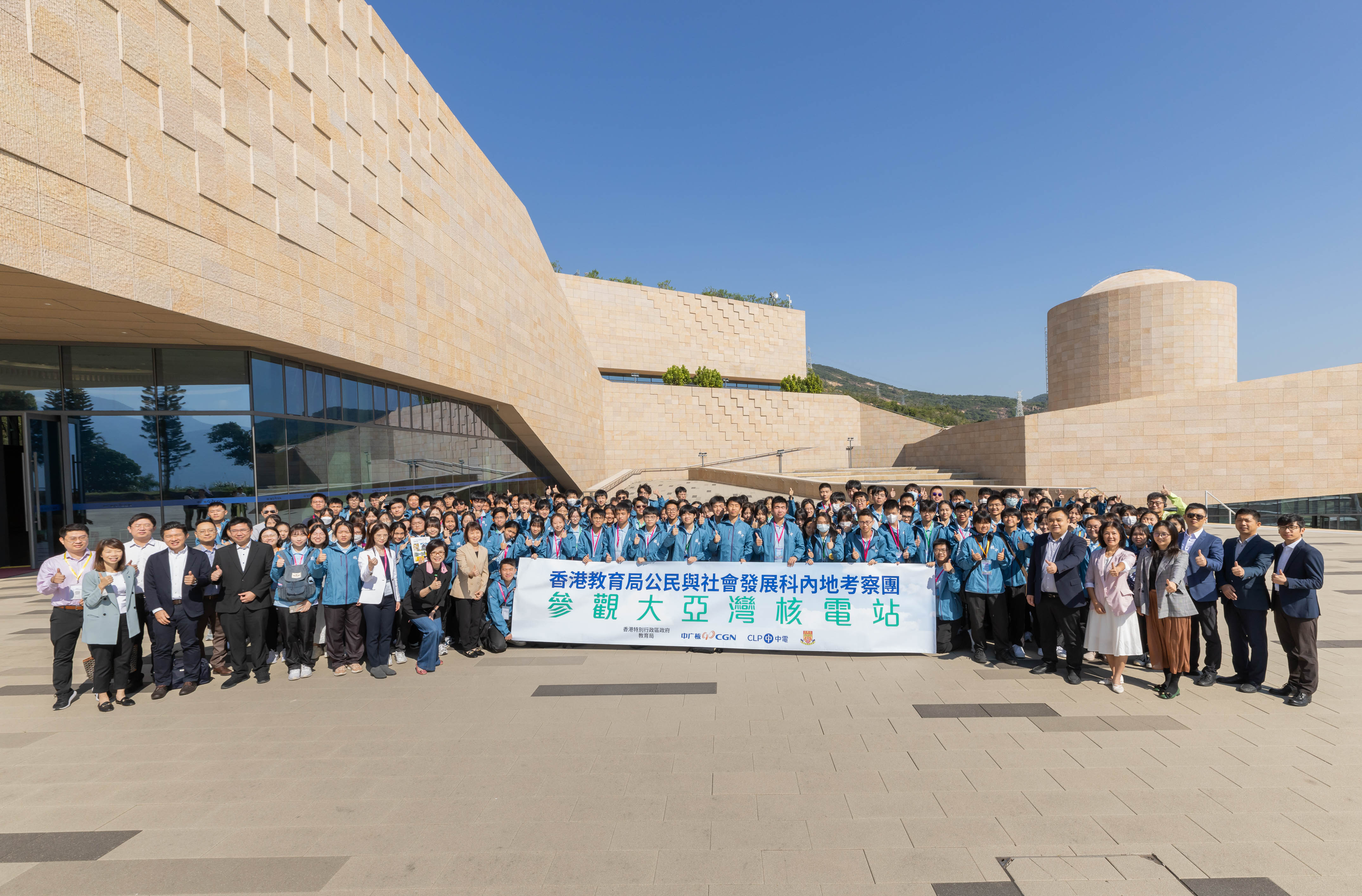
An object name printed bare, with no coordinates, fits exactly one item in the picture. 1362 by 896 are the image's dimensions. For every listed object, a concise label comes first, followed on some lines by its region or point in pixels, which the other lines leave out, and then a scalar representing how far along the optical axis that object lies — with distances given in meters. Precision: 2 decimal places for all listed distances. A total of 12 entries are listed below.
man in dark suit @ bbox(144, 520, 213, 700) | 5.86
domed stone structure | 26.52
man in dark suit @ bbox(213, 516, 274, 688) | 6.16
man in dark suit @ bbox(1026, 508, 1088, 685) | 5.94
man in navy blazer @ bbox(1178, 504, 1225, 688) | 5.68
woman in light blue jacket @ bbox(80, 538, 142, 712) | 5.50
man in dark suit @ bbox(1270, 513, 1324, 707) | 5.18
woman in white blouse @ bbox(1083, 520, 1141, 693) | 5.57
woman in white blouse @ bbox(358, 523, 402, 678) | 6.39
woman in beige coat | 7.02
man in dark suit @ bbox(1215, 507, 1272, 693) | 5.47
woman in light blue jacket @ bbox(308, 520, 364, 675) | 6.36
